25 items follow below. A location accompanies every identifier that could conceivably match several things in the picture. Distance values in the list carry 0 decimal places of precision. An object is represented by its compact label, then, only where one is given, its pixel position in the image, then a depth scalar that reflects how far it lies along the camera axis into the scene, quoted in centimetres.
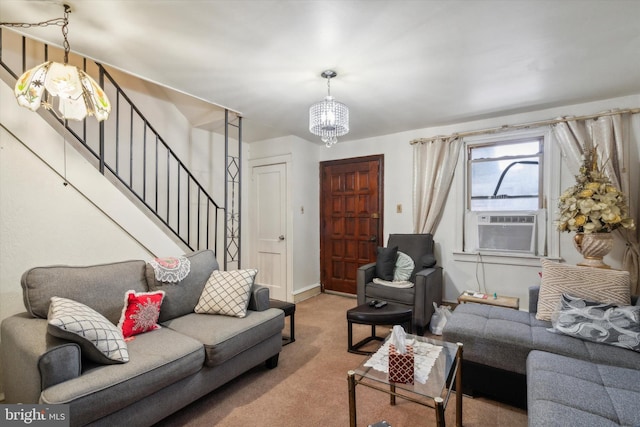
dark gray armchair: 306
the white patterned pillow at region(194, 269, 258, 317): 236
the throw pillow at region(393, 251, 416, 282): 354
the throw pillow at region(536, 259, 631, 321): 205
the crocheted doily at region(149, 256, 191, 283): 231
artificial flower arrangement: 250
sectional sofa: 129
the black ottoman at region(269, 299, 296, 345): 284
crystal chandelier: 246
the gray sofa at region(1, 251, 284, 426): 143
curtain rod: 291
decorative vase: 256
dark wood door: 443
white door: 438
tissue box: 154
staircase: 256
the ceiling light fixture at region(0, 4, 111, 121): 179
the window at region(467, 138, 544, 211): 342
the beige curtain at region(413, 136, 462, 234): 383
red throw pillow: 198
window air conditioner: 342
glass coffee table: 144
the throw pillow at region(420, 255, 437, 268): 344
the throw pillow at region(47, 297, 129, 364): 152
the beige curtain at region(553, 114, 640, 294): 286
